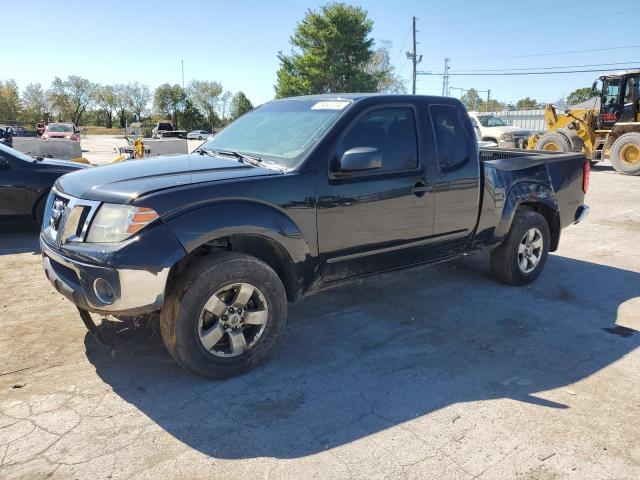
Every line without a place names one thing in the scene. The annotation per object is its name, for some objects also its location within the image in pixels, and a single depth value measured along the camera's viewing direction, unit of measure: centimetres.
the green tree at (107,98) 8731
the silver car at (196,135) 5478
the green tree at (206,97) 7950
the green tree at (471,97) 9358
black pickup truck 309
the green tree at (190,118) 7556
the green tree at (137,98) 8562
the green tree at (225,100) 8012
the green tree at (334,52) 4328
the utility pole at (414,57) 4834
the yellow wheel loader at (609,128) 1611
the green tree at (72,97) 8331
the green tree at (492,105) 7975
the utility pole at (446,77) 6383
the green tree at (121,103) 8662
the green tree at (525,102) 9059
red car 3049
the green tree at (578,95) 7695
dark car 711
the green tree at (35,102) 8012
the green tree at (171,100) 7562
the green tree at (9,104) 7500
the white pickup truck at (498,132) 2041
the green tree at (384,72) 5233
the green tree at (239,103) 7644
